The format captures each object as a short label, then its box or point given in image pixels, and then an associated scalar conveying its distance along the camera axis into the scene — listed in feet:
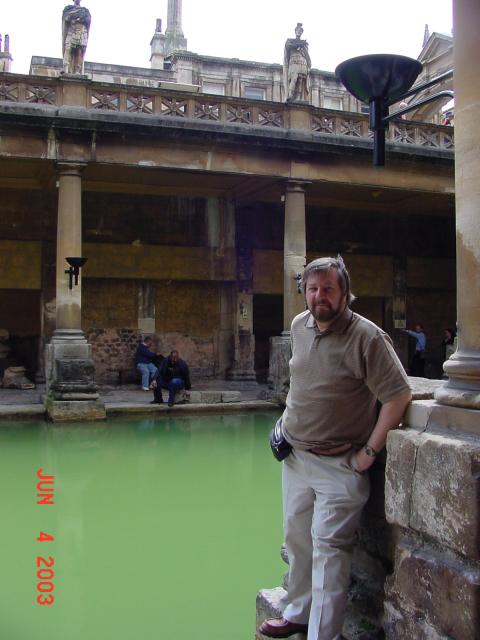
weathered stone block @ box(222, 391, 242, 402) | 42.93
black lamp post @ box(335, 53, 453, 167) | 15.64
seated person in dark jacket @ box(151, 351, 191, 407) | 41.45
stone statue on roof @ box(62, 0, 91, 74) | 40.57
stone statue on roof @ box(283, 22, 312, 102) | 45.62
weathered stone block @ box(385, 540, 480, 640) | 7.87
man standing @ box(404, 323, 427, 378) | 57.26
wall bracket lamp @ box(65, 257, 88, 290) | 39.58
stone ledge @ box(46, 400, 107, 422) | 36.68
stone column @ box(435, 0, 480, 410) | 9.11
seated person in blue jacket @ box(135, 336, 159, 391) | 50.39
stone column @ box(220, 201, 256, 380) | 54.54
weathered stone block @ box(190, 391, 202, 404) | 42.27
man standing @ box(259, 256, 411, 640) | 9.16
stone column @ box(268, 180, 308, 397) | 45.21
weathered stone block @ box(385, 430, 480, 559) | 7.95
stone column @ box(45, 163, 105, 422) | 37.40
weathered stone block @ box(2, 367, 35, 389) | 48.52
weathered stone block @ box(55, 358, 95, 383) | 38.21
